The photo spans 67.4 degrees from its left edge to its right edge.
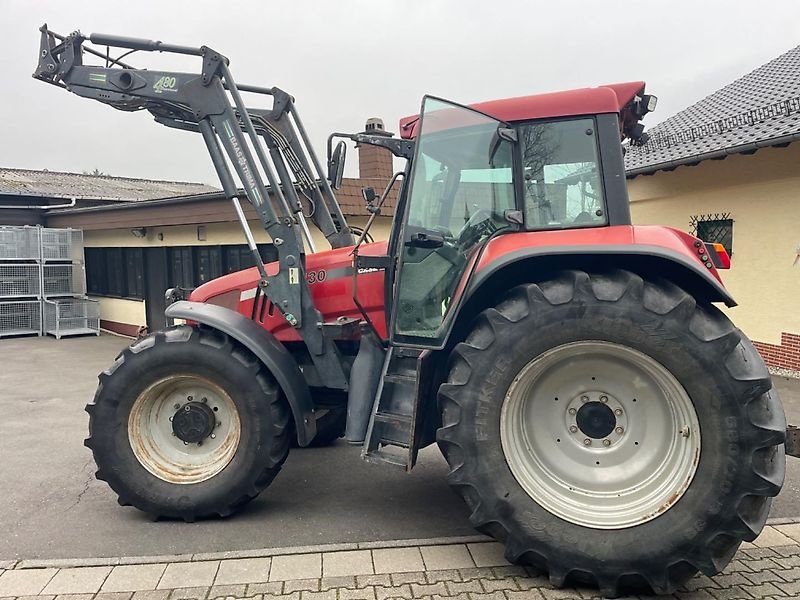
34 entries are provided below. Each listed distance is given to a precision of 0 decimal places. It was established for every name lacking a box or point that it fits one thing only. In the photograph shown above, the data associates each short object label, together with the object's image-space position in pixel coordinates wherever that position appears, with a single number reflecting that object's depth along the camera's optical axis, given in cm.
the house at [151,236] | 1024
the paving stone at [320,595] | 295
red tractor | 284
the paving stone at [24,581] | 307
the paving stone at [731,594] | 288
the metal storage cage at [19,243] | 1369
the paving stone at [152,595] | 299
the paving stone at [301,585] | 302
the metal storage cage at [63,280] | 1430
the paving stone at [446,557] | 324
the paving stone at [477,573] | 311
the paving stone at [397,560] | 322
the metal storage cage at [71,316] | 1406
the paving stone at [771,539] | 346
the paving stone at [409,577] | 309
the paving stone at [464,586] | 298
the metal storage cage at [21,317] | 1395
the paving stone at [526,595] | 289
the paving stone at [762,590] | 291
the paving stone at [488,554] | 325
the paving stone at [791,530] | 357
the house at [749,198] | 801
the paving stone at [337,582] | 305
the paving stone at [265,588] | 301
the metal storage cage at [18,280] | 1380
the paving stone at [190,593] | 298
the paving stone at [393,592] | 296
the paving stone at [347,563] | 319
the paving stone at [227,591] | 299
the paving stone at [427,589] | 297
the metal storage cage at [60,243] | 1427
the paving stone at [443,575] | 310
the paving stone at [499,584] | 299
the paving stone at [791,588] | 291
